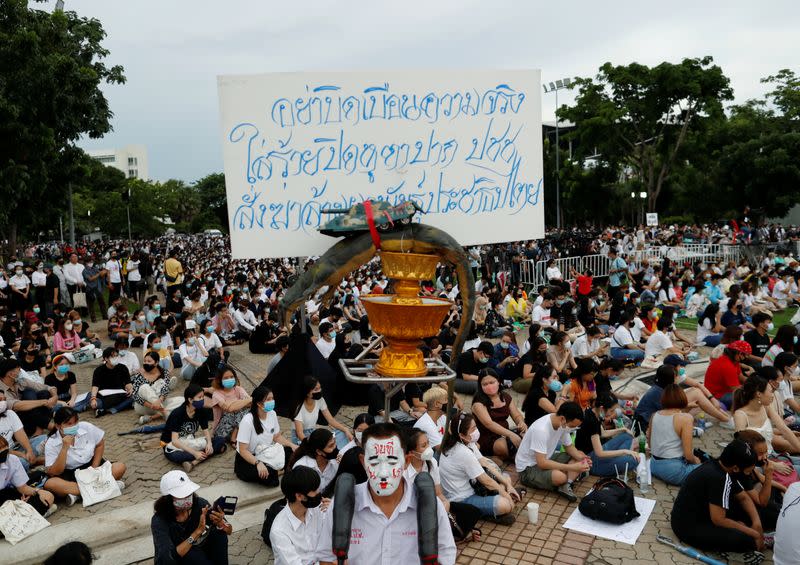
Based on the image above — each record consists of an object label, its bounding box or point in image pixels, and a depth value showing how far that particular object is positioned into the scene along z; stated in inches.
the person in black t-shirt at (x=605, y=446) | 262.5
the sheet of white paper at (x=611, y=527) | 220.5
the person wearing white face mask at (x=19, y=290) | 599.5
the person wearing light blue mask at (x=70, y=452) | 251.4
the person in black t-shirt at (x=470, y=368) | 390.9
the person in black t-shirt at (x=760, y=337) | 381.1
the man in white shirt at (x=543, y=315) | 536.3
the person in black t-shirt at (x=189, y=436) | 288.2
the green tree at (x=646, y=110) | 1238.9
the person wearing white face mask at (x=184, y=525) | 173.8
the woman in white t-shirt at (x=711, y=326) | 483.3
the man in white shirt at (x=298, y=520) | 165.2
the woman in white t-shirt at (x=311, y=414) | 272.4
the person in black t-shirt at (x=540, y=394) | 288.2
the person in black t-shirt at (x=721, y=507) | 196.2
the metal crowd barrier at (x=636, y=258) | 791.7
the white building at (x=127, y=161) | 5103.3
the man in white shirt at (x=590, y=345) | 418.6
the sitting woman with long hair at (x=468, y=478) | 229.0
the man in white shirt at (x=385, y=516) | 117.0
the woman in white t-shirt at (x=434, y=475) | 179.9
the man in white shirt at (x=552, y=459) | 249.1
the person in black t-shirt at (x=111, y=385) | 376.2
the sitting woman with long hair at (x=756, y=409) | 255.8
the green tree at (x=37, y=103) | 636.1
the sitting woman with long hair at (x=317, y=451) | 210.4
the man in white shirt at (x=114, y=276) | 711.5
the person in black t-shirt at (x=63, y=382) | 362.3
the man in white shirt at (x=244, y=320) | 609.0
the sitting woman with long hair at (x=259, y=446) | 259.9
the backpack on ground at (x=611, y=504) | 226.2
